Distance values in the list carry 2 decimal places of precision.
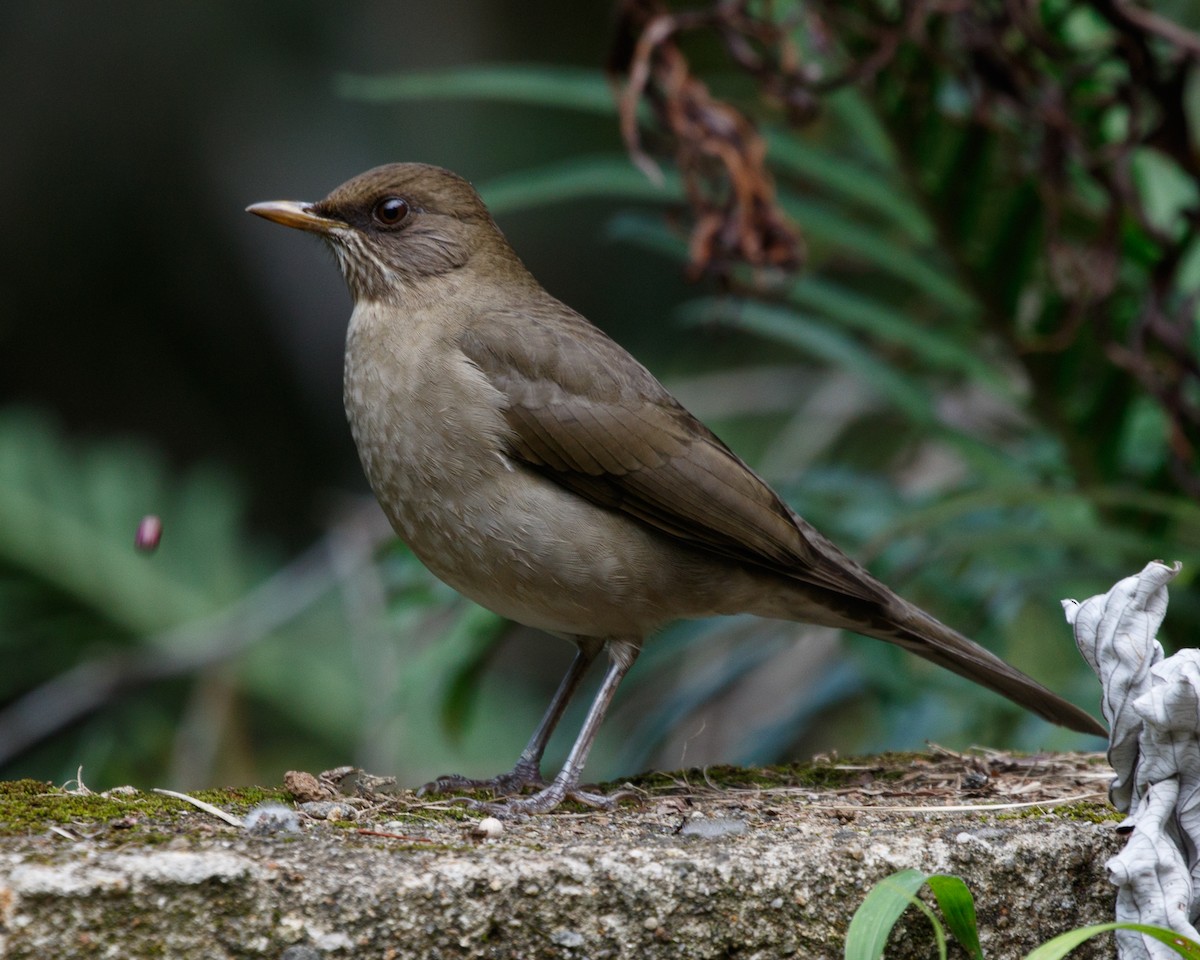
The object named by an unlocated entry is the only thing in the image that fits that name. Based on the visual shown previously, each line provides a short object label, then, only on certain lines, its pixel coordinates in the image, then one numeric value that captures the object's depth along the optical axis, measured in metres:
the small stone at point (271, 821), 5.53
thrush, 7.63
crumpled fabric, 5.32
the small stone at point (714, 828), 5.76
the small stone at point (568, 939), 4.96
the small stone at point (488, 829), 5.69
